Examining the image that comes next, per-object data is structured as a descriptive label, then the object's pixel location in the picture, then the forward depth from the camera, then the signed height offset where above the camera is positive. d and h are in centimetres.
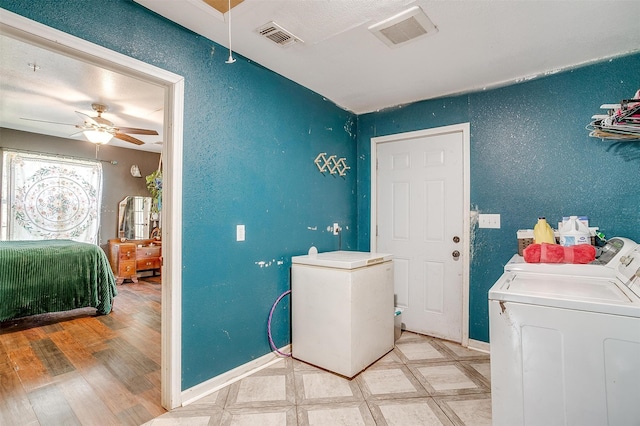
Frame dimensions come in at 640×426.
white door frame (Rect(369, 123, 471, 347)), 277 -5
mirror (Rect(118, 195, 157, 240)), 565 +2
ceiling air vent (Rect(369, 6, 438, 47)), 178 +117
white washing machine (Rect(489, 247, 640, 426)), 105 -49
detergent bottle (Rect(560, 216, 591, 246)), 197 -9
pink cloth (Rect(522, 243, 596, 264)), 172 -19
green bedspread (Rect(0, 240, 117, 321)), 322 -66
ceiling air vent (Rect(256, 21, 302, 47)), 188 +117
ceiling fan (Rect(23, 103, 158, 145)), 362 +109
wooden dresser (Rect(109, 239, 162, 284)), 518 -66
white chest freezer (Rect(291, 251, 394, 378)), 220 -69
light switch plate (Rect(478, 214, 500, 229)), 265 -1
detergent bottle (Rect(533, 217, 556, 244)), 211 -9
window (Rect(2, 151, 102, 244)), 455 +35
